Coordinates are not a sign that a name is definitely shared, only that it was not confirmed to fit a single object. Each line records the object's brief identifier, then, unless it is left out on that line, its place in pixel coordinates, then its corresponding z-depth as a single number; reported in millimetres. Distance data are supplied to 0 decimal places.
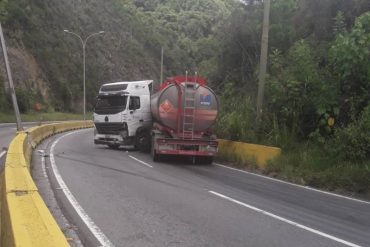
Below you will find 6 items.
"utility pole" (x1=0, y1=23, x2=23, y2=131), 26516
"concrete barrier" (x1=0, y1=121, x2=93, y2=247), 4852
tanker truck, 19406
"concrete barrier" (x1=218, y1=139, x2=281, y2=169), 18094
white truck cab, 24281
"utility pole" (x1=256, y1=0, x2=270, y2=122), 19719
